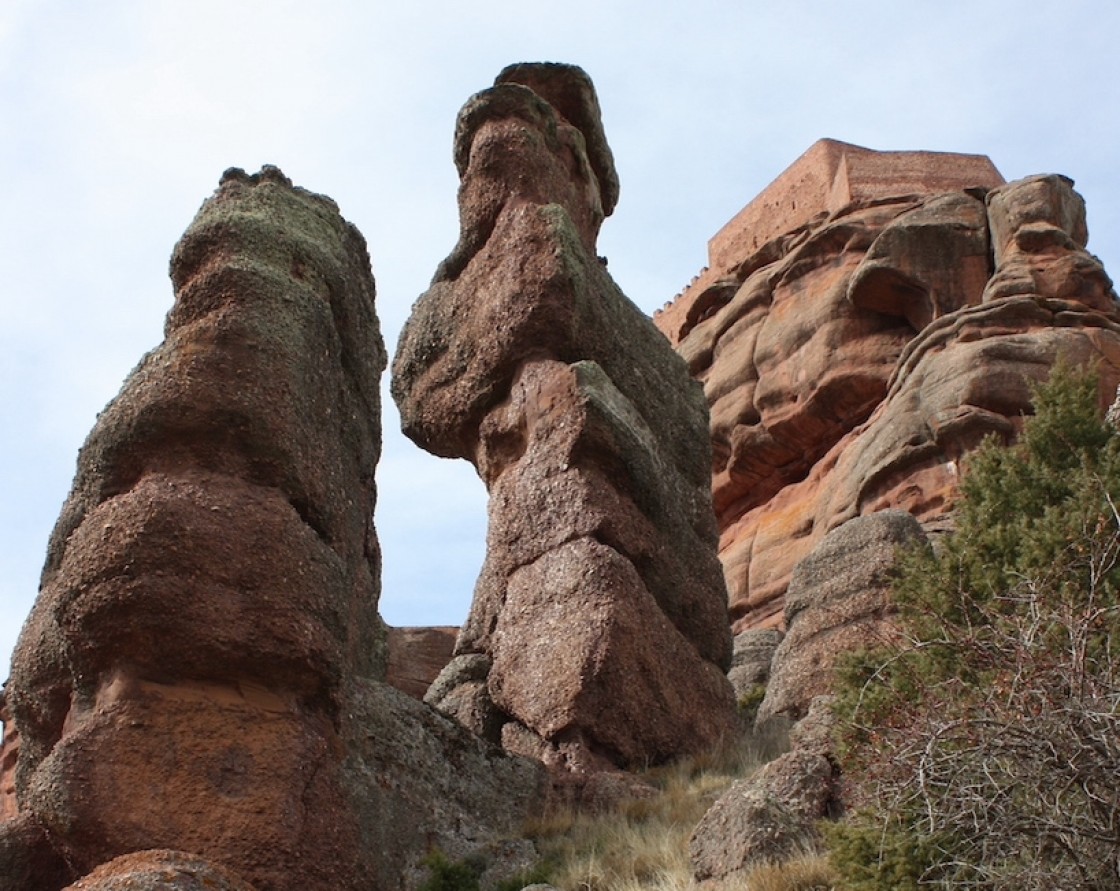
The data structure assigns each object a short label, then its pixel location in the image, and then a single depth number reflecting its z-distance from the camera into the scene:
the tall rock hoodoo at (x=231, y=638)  8.72
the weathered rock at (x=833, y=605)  15.25
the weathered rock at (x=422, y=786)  10.09
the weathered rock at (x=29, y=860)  9.12
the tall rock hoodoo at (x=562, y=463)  13.02
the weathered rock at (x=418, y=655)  23.58
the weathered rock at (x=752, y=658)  18.98
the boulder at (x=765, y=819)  9.02
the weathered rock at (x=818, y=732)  10.48
